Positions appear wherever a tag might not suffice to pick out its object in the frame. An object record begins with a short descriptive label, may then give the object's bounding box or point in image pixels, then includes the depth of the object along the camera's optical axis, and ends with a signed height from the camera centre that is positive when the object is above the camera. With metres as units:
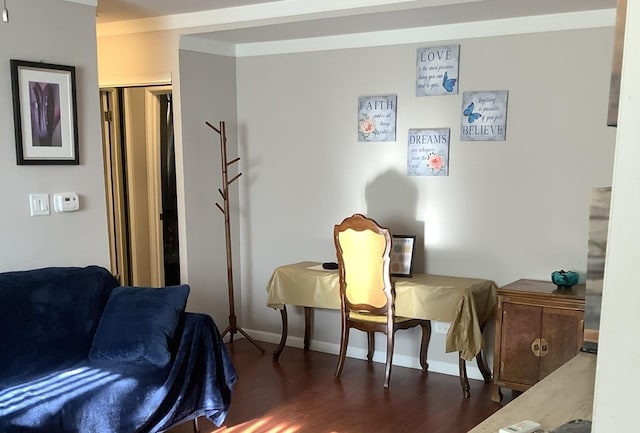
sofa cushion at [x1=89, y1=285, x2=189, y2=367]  2.73 -0.84
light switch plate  3.06 -0.28
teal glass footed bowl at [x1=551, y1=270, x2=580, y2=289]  3.37 -0.72
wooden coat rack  4.28 -0.50
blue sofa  2.45 -0.97
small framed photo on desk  3.86 -0.67
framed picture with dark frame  2.98 +0.22
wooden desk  3.43 -0.93
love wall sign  3.77 +0.58
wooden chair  3.58 -0.80
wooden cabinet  3.20 -1.00
